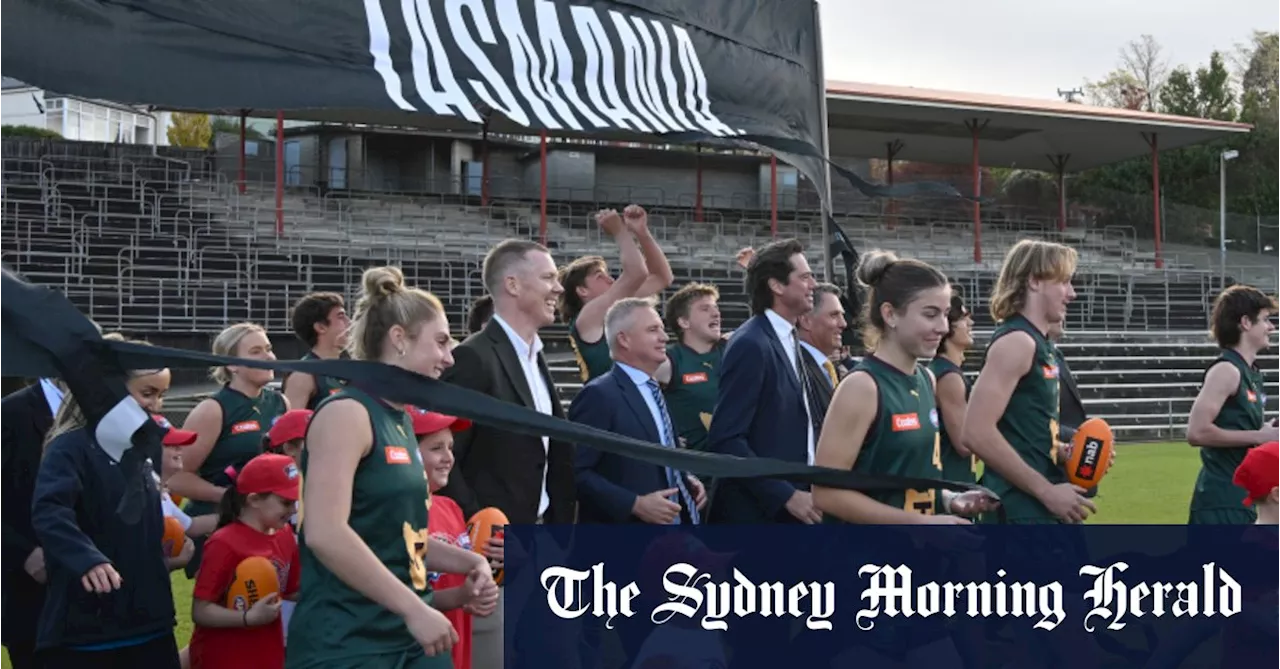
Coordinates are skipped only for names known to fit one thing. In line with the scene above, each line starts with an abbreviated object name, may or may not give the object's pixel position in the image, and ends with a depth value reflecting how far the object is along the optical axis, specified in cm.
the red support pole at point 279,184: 2800
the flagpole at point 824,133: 526
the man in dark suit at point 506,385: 519
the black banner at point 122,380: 247
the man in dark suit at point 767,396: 530
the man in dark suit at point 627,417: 540
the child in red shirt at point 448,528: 403
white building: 4519
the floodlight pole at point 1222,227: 3934
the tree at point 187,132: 5319
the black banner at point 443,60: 312
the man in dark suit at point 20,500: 550
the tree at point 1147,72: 7119
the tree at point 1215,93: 5894
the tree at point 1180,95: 5972
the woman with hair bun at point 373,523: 352
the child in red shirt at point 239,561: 489
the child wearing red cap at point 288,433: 507
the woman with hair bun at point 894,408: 448
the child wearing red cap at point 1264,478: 521
